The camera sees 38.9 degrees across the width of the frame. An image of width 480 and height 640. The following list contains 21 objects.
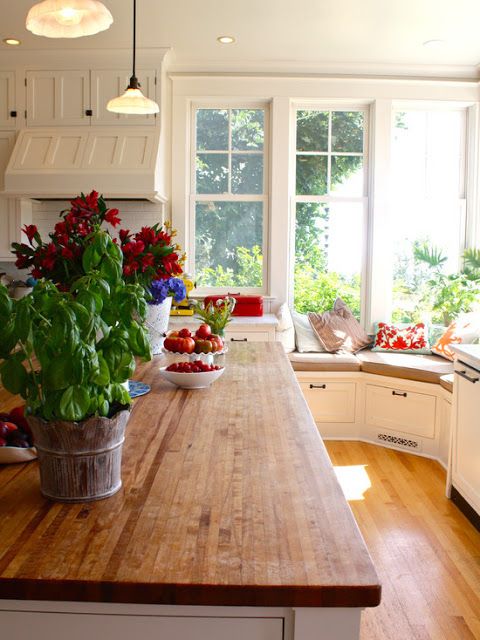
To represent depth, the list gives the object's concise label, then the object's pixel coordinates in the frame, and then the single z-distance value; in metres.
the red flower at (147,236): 2.35
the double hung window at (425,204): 5.86
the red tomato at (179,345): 2.71
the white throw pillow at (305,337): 5.37
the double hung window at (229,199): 5.86
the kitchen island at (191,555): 1.00
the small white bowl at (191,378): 2.32
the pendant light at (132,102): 3.68
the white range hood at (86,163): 5.12
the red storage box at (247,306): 5.46
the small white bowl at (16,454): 1.49
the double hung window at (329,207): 5.87
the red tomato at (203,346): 2.76
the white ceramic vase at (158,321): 2.88
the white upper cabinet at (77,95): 5.31
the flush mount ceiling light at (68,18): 2.24
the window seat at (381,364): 4.86
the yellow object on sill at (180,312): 5.29
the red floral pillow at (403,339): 5.43
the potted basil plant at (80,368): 1.12
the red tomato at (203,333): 2.91
